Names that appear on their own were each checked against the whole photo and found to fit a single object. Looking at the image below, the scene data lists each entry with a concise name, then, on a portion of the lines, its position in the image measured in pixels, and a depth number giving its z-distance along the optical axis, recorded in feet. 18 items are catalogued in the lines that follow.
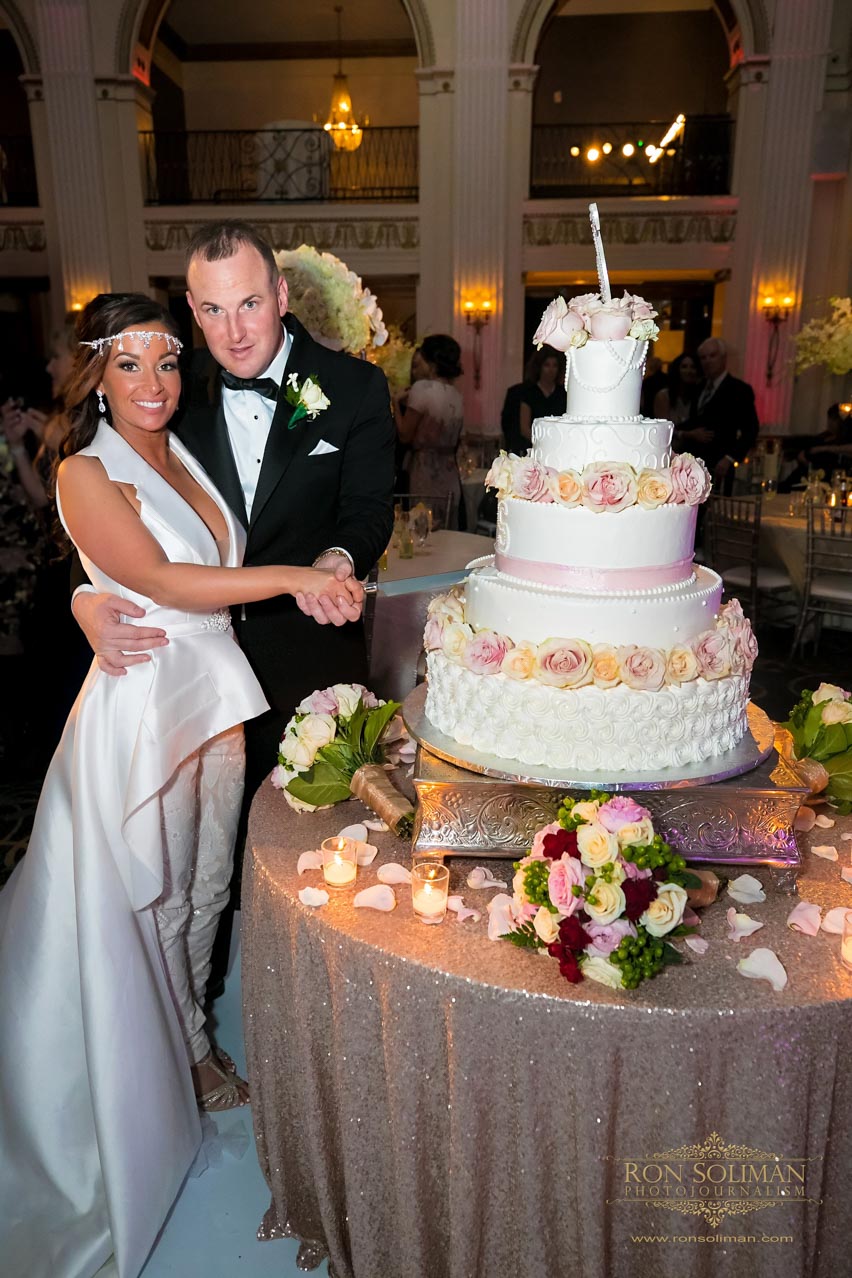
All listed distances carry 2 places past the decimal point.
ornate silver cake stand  6.22
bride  7.06
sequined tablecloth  5.33
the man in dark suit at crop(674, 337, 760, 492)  25.45
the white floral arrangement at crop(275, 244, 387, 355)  14.40
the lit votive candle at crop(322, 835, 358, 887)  6.55
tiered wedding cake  6.31
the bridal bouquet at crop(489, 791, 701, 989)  5.39
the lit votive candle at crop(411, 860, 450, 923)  6.10
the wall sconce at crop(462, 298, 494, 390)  42.73
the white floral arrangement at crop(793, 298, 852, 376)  24.95
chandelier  48.21
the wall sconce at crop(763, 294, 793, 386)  42.11
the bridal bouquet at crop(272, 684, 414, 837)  7.66
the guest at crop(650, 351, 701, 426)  31.04
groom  7.87
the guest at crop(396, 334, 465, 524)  22.25
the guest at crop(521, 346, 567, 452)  24.62
